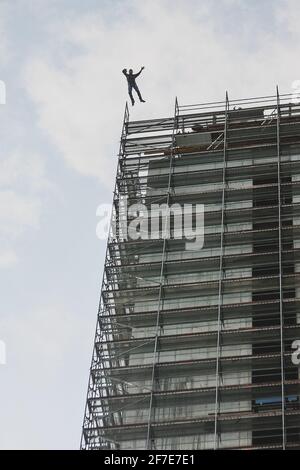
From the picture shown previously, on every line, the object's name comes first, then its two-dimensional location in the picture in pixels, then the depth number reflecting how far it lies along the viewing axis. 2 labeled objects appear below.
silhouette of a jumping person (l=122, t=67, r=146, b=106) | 56.50
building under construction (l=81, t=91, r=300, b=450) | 44.59
